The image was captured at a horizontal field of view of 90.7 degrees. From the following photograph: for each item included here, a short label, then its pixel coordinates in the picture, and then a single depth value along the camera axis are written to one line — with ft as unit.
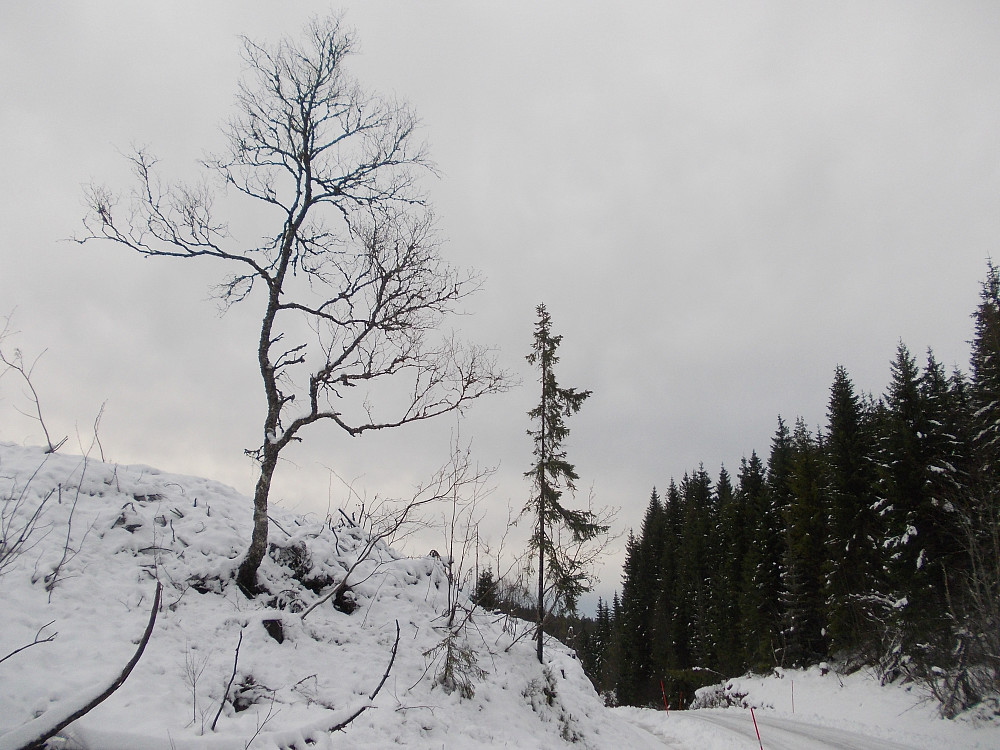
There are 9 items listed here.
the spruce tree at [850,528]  92.32
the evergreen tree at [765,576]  116.54
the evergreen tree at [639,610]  178.50
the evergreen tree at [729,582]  131.03
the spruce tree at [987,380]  71.00
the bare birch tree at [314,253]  29.30
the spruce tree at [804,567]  108.27
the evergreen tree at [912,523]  75.66
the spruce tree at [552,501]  47.70
